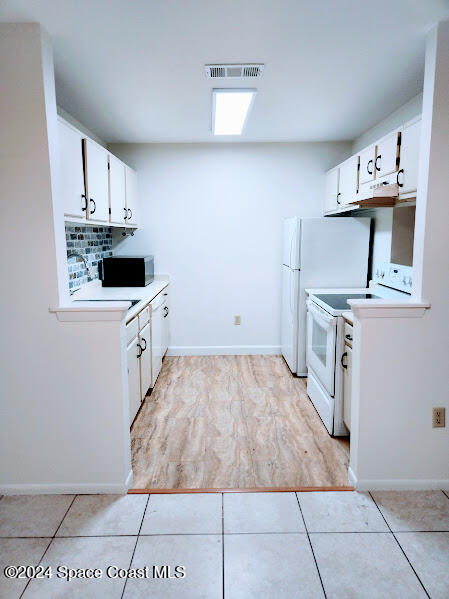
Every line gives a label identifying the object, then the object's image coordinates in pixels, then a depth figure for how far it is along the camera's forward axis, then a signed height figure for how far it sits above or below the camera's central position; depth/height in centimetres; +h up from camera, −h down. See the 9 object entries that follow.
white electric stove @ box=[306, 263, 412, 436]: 261 -64
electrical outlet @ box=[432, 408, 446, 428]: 204 -89
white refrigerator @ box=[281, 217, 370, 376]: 359 -11
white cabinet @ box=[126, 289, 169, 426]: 263 -81
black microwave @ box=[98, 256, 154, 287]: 369 -25
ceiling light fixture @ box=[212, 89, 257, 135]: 266 +104
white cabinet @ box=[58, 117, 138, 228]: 228 +45
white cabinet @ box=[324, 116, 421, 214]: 232 +52
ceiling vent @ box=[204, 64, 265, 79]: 227 +103
